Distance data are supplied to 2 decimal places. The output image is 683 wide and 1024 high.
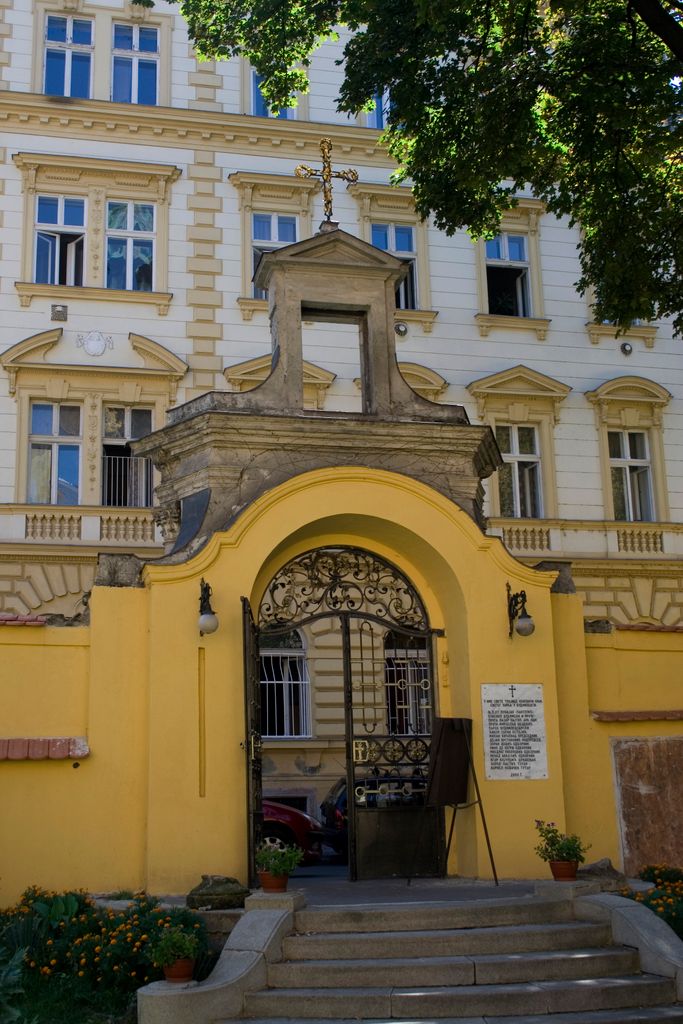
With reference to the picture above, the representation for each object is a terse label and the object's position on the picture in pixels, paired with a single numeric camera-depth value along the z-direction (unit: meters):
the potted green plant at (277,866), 10.82
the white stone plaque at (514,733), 12.98
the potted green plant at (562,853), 11.45
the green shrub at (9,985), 7.16
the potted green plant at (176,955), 9.16
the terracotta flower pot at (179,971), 9.23
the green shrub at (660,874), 12.45
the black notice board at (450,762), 12.59
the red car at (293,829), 19.17
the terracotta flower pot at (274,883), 10.83
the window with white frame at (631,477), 26.31
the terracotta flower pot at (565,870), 11.45
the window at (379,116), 27.08
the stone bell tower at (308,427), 13.00
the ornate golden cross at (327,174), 14.23
